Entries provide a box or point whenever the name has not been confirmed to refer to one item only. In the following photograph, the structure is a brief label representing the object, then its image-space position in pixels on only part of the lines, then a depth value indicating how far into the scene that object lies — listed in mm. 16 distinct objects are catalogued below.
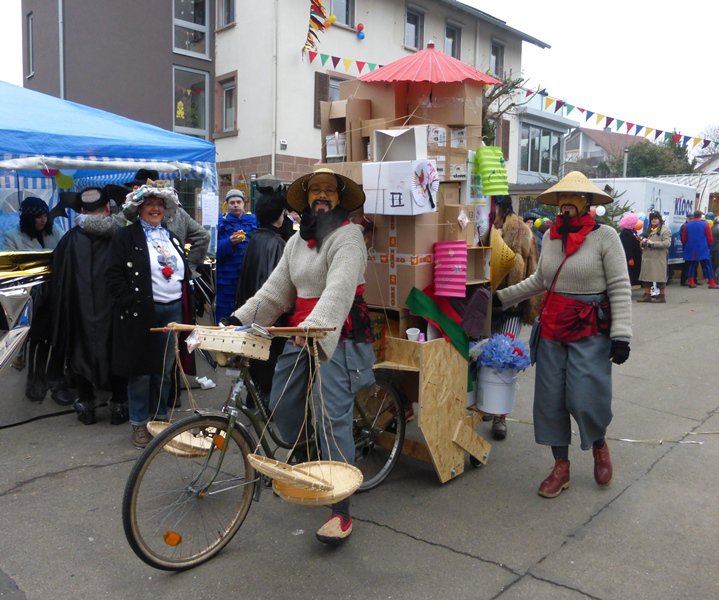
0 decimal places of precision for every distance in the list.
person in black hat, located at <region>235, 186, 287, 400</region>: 5324
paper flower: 4262
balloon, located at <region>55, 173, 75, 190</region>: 7926
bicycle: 2879
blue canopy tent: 5867
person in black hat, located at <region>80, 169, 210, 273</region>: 5930
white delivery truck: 15242
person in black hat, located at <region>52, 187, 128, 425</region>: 5066
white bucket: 4352
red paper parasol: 3939
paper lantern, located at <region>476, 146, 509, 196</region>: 4160
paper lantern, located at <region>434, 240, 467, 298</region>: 3881
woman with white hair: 4551
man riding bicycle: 3260
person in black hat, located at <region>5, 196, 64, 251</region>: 6320
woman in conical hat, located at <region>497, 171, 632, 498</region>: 3822
